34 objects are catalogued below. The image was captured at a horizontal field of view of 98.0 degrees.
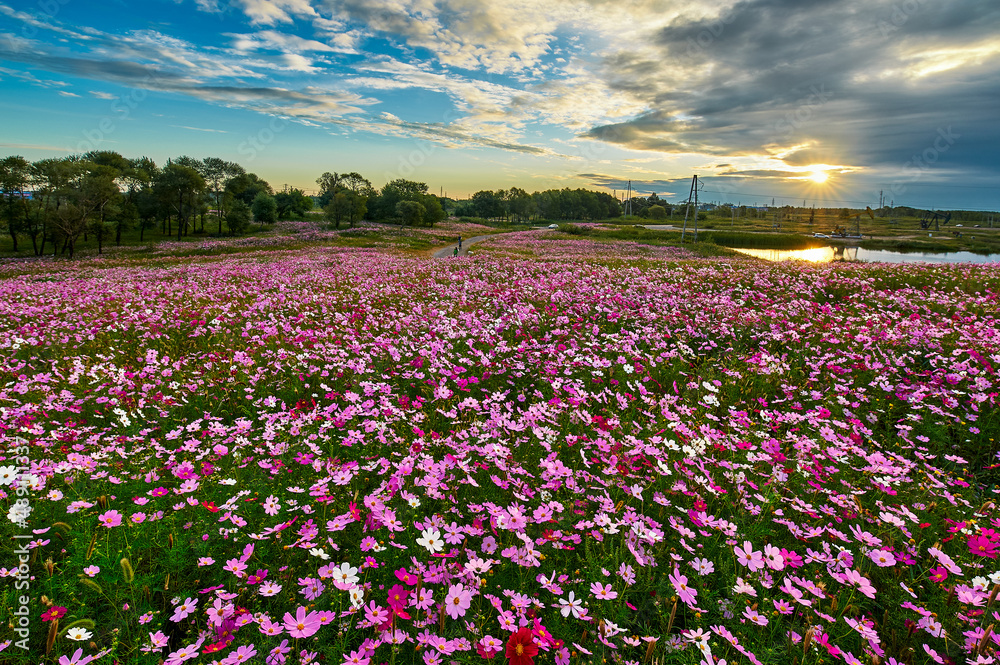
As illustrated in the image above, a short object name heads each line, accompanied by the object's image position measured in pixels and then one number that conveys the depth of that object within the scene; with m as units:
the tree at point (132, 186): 61.81
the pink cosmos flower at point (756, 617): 2.39
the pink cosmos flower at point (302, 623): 2.12
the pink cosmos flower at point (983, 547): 2.95
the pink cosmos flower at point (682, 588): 2.55
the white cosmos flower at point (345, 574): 2.45
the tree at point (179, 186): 58.44
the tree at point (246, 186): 77.19
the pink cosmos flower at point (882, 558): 2.95
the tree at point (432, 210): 93.25
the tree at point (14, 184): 45.75
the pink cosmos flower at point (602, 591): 2.47
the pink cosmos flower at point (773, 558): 2.71
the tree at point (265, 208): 82.86
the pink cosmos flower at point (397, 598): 2.19
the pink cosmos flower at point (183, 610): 2.31
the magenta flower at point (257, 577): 2.62
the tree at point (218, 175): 70.12
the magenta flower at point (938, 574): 2.92
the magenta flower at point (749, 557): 2.65
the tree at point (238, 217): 67.31
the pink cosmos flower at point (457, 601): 2.31
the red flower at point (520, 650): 1.88
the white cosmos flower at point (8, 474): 2.79
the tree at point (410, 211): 86.38
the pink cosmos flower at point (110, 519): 2.94
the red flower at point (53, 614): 2.16
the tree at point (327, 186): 81.71
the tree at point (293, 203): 104.25
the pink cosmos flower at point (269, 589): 2.46
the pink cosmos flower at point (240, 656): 2.12
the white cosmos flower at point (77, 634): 2.13
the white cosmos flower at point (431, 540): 2.51
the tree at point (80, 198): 45.97
